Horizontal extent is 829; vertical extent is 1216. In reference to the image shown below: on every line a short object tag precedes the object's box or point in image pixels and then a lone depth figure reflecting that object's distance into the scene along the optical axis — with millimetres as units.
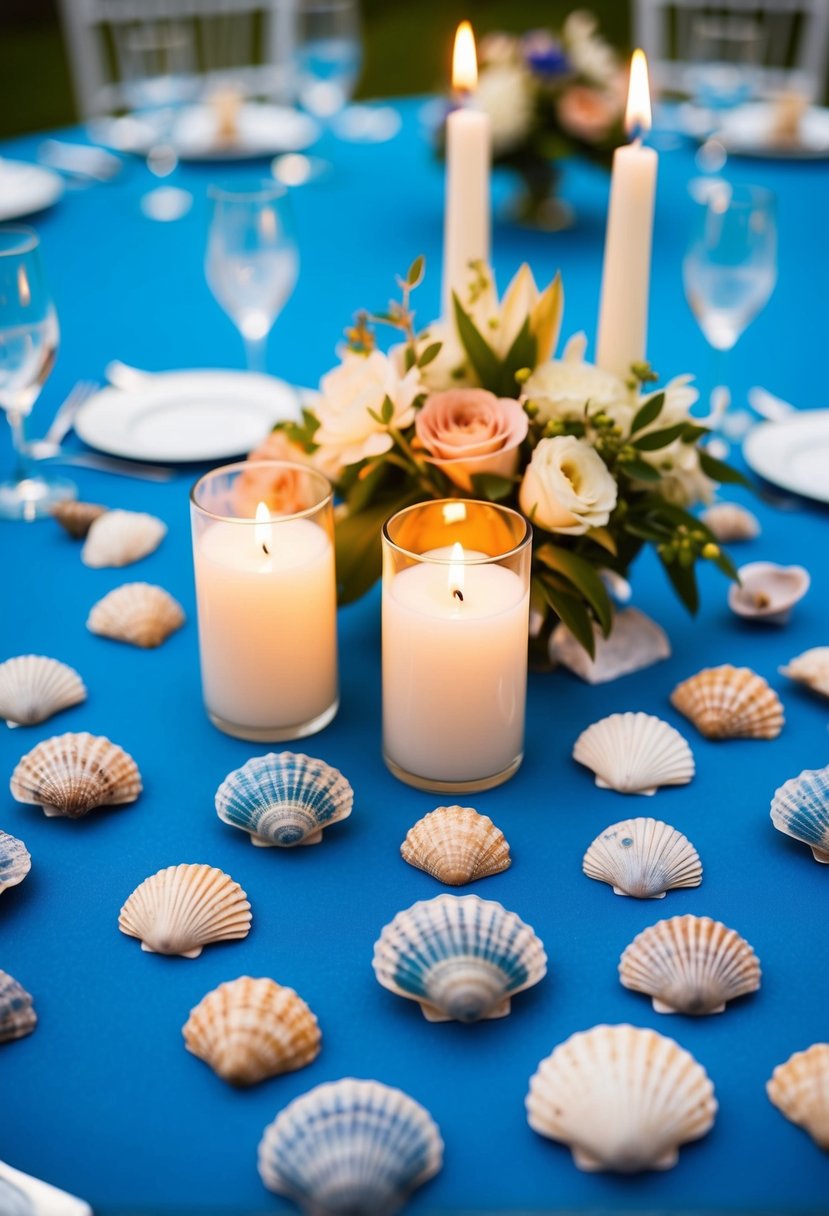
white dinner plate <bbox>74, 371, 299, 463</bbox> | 1466
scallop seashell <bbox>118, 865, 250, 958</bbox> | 798
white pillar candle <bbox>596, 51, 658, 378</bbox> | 1074
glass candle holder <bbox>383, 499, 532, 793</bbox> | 902
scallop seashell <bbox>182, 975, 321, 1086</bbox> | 704
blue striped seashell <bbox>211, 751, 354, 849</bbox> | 884
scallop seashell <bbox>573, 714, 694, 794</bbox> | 960
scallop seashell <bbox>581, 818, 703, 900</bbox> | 854
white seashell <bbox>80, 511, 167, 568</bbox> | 1265
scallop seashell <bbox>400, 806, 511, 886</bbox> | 856
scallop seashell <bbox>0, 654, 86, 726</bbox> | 1025
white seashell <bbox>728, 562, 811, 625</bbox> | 1169
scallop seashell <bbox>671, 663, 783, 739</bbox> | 1022
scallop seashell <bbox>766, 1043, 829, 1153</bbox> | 673
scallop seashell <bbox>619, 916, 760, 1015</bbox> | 754
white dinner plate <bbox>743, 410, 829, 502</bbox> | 1387
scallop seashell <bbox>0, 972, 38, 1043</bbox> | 739
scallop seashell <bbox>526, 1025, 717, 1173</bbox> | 656
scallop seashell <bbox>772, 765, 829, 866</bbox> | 881
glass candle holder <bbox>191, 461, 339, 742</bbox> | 959
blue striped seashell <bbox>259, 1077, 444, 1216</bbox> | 619
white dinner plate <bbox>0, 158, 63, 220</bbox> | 2139
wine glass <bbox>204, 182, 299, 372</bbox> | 1419
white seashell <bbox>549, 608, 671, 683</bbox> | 1104
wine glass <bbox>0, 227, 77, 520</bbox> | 1212
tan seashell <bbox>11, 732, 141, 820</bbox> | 911
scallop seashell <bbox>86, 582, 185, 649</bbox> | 1141
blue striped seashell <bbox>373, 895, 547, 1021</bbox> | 734
